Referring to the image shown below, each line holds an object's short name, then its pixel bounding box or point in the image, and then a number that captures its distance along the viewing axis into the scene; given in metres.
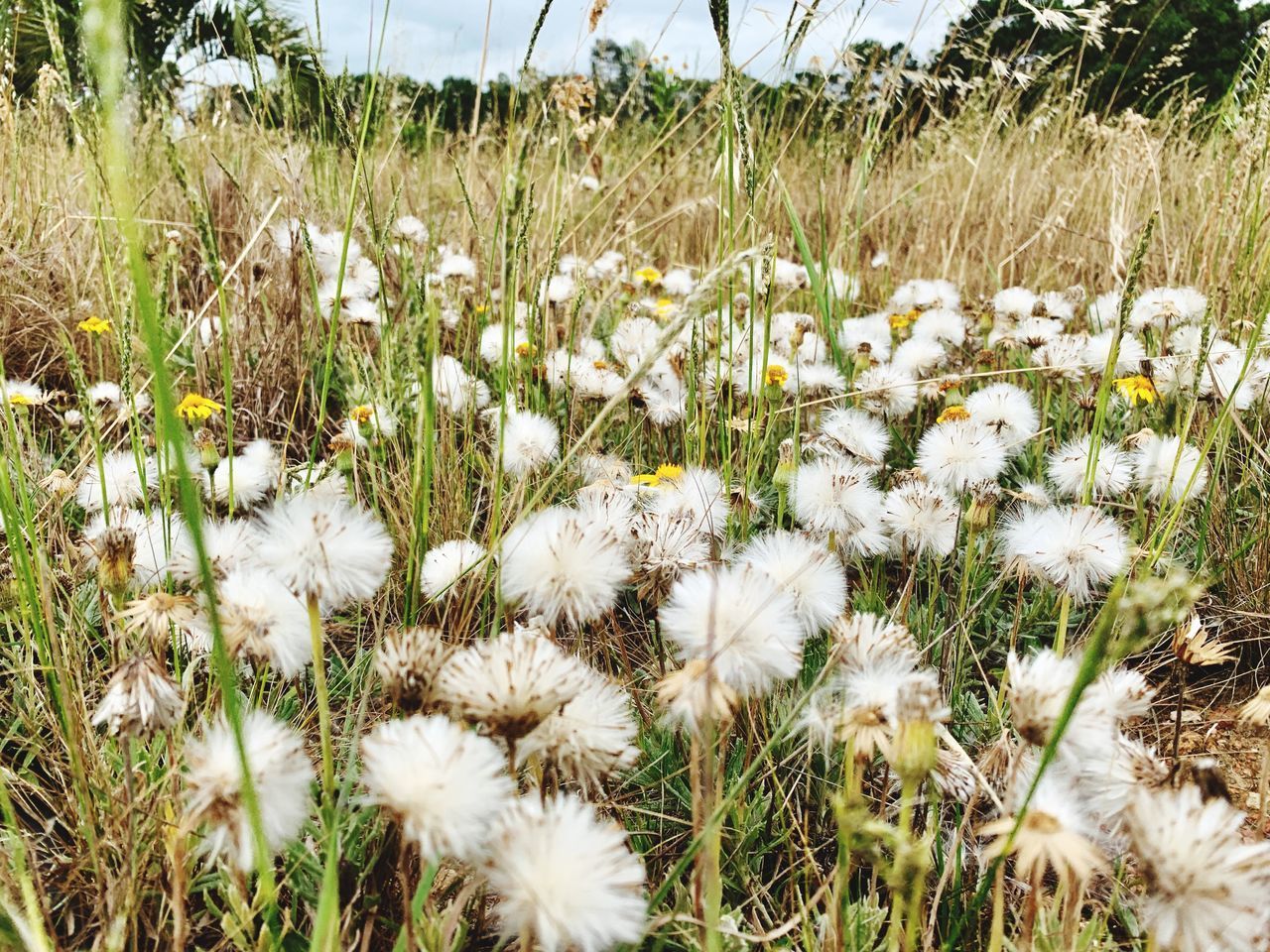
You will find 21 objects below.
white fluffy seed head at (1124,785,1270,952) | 0.18
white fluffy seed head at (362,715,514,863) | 0.18
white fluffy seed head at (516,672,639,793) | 0.21
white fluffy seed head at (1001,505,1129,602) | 0.31
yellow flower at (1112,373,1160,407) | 0.48
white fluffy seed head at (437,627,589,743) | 0.19
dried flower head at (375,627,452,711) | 0.20
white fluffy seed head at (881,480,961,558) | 0.35
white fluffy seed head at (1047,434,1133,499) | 0.40
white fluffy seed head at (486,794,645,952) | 0.17
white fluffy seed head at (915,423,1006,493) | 0.39
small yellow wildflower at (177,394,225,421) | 0.46
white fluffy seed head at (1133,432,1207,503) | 0.39
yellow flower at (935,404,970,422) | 0.45
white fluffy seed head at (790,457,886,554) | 0.36
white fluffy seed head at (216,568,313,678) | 0.22
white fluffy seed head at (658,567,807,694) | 0.22
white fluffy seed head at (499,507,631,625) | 0.24
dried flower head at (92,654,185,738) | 0.21
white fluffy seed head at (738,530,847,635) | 0.27
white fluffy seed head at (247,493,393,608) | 0.22
